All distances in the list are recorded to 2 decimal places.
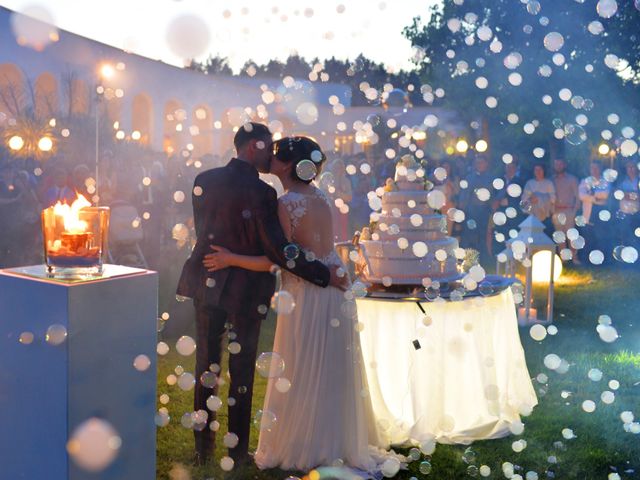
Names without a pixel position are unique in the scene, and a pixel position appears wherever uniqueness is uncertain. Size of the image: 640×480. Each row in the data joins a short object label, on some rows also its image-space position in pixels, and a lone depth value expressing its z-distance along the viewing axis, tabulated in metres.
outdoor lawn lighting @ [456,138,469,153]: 22.89
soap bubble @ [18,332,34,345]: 2.55
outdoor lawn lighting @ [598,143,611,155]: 17.77
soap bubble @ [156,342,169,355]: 6.27
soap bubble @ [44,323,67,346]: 2.46
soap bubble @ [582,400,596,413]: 5.05
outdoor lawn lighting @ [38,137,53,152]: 9.76
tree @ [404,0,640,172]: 16.88
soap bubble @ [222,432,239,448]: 3.83
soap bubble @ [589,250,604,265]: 11.59
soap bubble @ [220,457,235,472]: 3.87
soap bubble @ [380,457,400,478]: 3.83
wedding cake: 4.34
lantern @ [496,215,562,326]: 7.60
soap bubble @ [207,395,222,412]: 3.86
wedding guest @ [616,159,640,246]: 10.22
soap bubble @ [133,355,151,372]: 2.77
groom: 3.61
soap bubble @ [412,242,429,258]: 4.32
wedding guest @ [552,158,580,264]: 11.52
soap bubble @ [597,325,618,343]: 7.08
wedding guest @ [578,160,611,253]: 12.49
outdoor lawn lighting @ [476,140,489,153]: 20.26
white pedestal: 2.49
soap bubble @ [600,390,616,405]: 5.23
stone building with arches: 13.91
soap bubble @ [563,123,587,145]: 6.25
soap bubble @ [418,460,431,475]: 3.88
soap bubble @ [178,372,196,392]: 3.81
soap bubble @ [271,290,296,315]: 3.67
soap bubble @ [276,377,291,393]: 3.76
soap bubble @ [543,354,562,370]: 6.12
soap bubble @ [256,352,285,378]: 3.75
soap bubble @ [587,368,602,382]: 5.75
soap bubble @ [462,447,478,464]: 4.01
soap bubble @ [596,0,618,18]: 5.44
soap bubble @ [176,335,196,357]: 4.06
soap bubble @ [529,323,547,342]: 7.17
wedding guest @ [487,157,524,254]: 12.77
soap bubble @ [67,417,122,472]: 2.52
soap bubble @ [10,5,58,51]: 13.79
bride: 3.68
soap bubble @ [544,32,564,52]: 5.95
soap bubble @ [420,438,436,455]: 4.13
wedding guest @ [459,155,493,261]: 12.36
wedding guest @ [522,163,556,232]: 10.96
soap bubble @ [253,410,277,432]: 3.79
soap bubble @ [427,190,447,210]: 4.47
